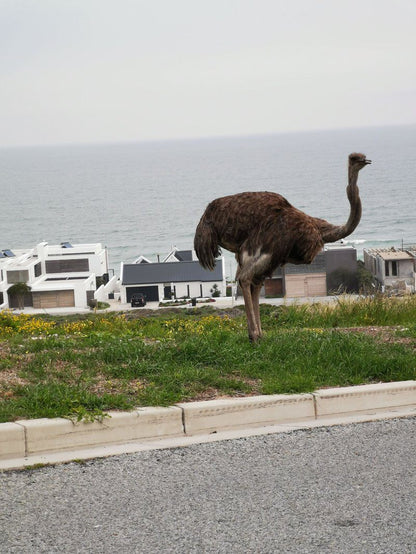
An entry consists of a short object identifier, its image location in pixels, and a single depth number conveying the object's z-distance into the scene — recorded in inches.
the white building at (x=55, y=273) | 2439.7
